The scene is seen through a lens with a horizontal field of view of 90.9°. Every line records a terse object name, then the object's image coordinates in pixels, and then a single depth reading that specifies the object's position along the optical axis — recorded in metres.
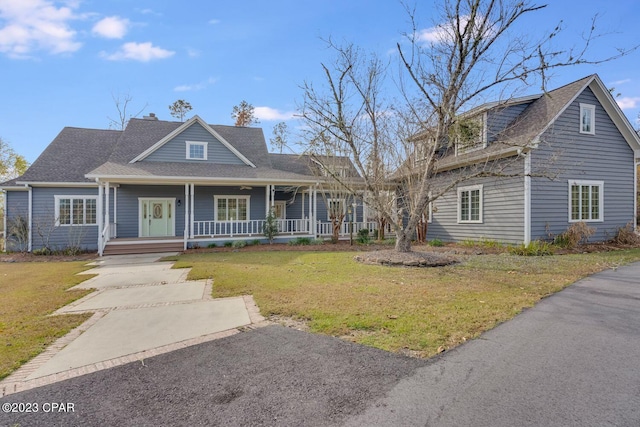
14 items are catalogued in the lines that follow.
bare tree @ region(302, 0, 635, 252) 8.51
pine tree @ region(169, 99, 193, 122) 32.47
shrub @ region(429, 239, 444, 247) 13.91
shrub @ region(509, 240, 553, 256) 10.74
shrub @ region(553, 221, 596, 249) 11.73
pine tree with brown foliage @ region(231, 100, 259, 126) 32.00
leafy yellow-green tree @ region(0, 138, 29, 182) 26.69
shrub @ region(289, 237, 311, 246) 14.62
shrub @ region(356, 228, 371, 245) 14.81
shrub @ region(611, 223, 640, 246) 12.94
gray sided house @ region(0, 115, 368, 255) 14.07
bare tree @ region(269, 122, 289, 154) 29.13
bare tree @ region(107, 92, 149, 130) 26.80
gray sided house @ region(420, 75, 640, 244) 11.80
